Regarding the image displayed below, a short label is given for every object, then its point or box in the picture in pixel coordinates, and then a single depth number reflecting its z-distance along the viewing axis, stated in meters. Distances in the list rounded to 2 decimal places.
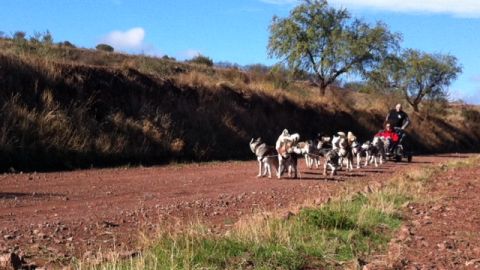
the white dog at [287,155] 17.97
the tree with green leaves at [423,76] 62.50
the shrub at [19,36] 29.40
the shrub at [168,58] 62.27
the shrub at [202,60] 66.44
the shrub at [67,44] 52.71
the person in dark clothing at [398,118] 27.47
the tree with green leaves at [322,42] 46.59
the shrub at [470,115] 63.42
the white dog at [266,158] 18.33
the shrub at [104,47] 63.02
